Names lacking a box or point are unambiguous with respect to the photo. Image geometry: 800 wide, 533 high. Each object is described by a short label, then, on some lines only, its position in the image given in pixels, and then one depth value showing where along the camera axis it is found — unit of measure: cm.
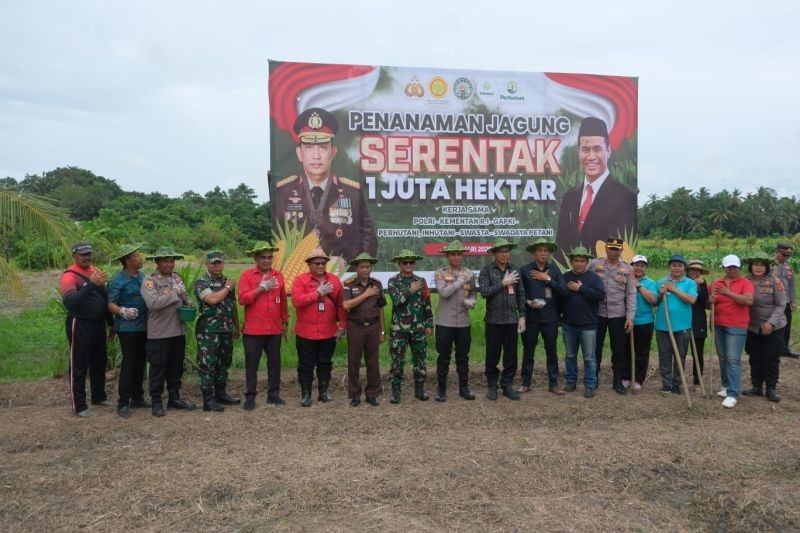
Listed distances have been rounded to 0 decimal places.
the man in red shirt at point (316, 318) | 611
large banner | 796
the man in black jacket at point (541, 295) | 650
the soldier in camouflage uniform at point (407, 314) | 621
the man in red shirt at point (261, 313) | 606
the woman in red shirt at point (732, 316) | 624
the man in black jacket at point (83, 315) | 579
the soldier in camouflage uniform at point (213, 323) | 592
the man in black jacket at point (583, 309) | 650
